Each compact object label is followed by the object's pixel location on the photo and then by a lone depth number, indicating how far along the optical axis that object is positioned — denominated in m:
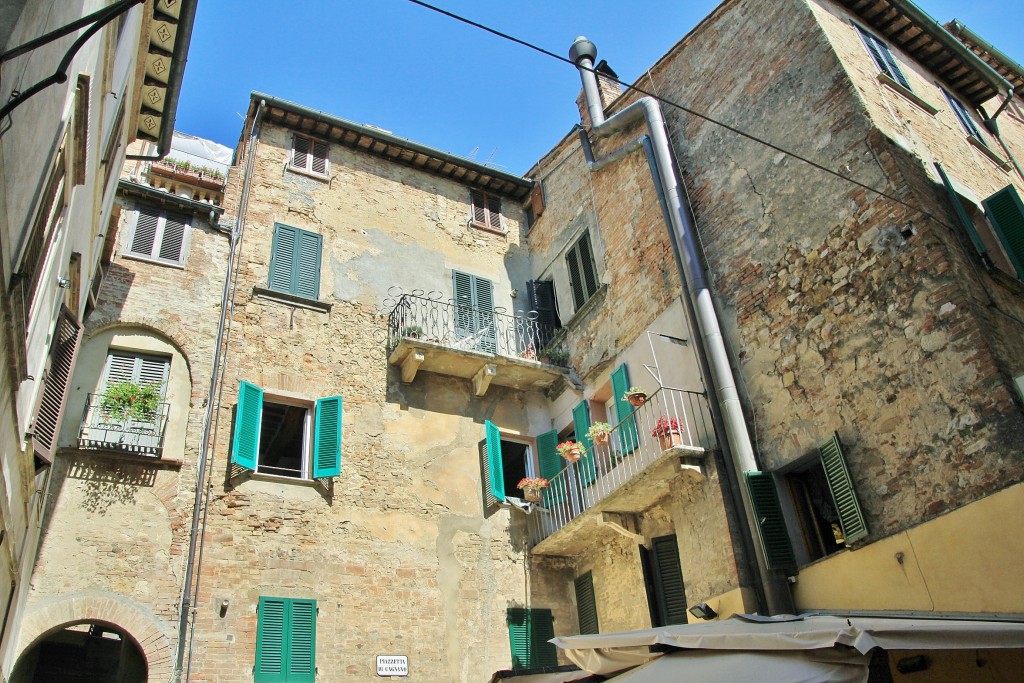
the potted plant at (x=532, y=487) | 12.86
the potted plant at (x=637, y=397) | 11.54
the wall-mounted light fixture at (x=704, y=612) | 9.71
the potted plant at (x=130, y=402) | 10.58
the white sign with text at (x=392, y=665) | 10.53
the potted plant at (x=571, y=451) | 12.46
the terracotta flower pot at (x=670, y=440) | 10.60
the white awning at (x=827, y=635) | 5.41
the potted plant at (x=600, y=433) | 12.02
